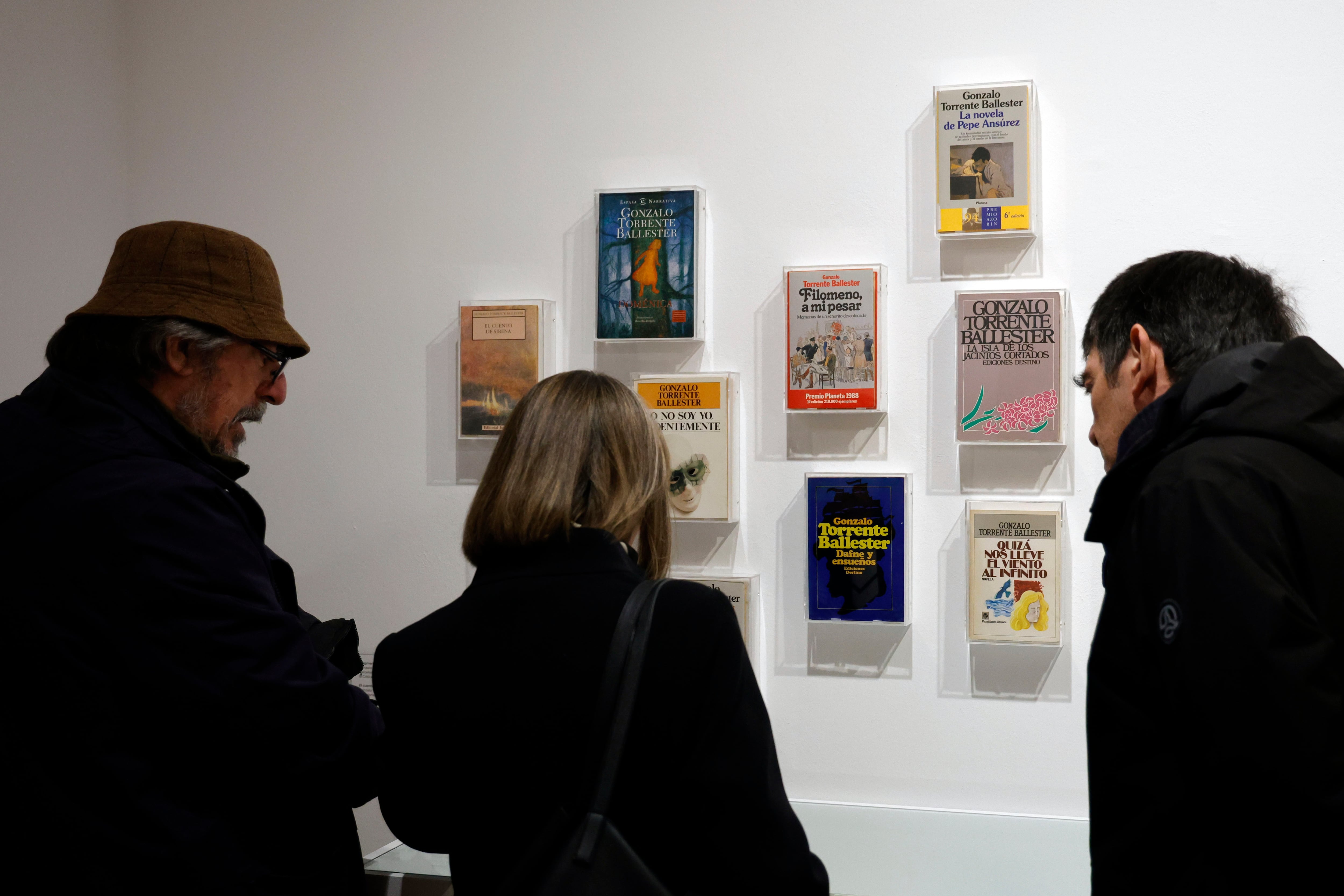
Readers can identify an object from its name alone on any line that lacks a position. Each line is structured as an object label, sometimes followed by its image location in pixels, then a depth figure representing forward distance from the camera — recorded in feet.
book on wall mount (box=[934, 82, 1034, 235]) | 7.39
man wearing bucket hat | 4.55
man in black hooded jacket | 3.62
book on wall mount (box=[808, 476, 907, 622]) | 7.64
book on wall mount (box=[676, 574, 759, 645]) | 7.82
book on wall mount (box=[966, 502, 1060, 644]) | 7.35
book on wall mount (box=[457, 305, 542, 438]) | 8.25
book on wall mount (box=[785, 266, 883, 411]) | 7.67
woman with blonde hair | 3.89
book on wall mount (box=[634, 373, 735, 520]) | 7.89
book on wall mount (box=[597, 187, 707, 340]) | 7.98
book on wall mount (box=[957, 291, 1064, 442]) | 7.37
